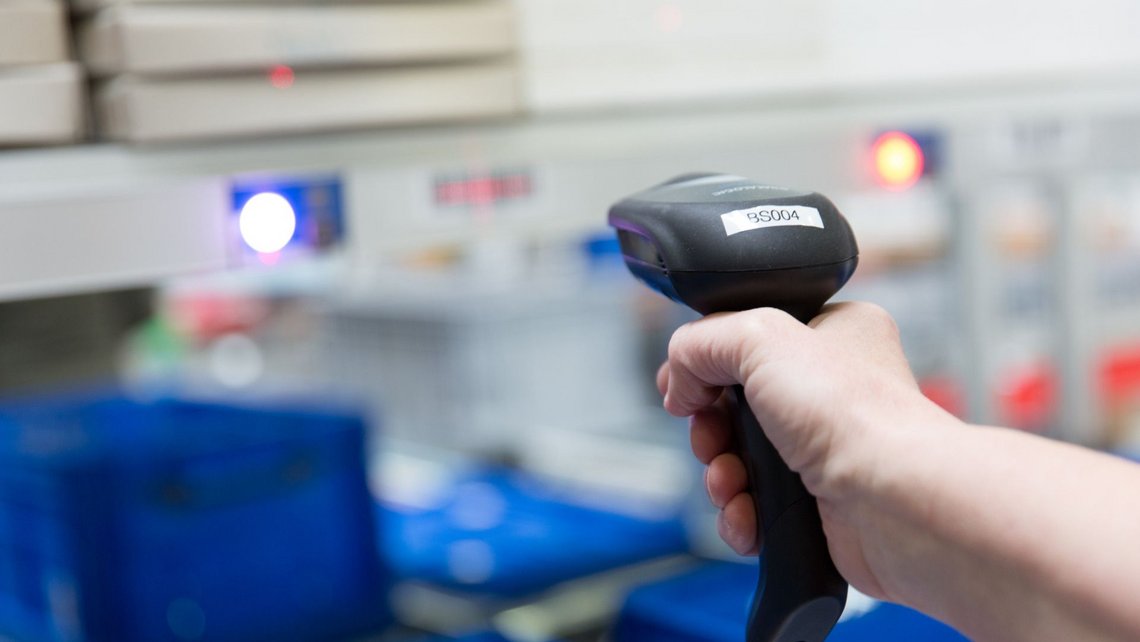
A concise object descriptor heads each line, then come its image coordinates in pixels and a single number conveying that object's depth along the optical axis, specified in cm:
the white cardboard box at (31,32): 90
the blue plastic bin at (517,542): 178
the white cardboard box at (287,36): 93
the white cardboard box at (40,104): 90
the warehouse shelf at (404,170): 91
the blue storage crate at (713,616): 115
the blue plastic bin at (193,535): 148
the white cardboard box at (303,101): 95
